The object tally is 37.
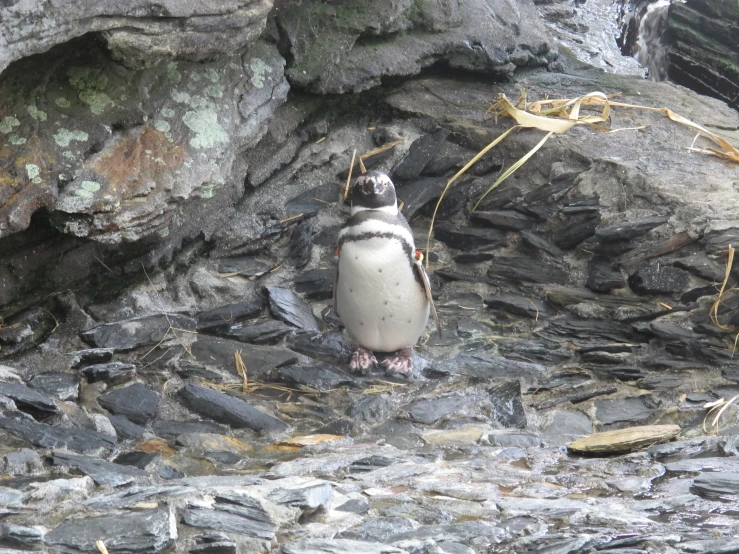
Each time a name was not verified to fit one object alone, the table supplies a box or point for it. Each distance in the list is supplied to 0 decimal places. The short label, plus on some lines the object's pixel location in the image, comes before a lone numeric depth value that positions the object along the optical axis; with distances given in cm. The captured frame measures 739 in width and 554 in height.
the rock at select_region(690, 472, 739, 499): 645
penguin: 1010
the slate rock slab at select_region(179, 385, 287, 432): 845
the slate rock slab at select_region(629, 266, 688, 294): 1041
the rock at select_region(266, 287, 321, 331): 1057
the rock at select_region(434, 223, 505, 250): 1160
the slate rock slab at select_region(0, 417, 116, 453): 713
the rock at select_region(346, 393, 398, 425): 886
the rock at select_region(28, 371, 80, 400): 842
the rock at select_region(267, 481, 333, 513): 594
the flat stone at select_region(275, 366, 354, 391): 958
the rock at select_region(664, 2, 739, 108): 1598
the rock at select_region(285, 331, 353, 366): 1036
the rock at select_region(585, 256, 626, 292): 1067
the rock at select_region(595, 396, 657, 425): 884
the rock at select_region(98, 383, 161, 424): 841
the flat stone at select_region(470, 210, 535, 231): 1155
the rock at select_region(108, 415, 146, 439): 794
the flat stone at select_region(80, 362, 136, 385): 889
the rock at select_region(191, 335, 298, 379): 971
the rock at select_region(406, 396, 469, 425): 887
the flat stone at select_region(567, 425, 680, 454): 769
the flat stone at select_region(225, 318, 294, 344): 1024
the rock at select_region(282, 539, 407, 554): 529
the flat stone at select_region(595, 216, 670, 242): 1075
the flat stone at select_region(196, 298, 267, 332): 1025
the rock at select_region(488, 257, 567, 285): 1108
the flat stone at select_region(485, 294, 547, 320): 1075
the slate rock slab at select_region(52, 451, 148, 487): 641
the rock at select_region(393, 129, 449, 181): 1215
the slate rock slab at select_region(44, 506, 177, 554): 511
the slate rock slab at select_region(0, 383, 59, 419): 768
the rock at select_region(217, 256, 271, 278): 1085
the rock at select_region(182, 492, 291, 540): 546
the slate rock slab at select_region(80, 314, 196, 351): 950
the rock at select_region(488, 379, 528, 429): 880
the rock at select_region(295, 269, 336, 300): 1110
